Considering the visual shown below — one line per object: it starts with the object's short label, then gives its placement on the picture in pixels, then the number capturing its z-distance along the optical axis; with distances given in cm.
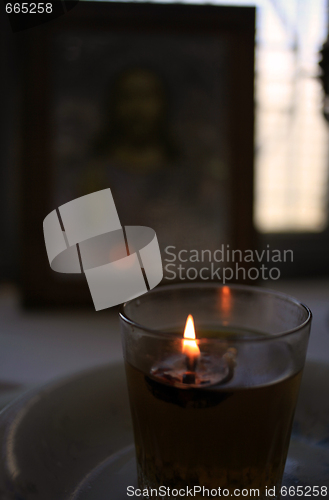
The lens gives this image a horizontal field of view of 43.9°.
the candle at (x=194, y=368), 23
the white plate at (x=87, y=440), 25
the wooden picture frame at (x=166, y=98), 61
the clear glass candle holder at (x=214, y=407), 23
